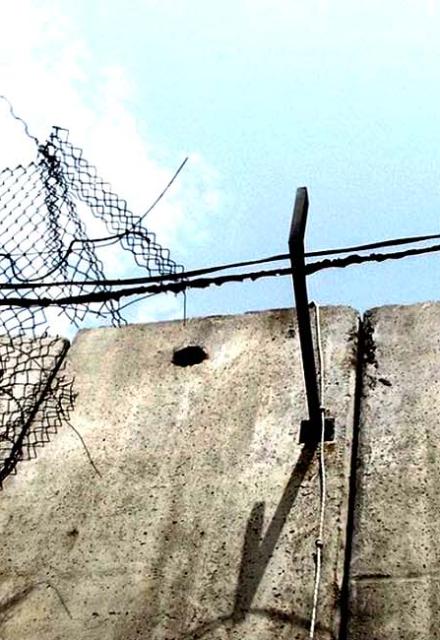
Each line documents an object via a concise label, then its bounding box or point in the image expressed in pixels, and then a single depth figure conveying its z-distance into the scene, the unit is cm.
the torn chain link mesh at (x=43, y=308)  415
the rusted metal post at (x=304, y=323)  414
